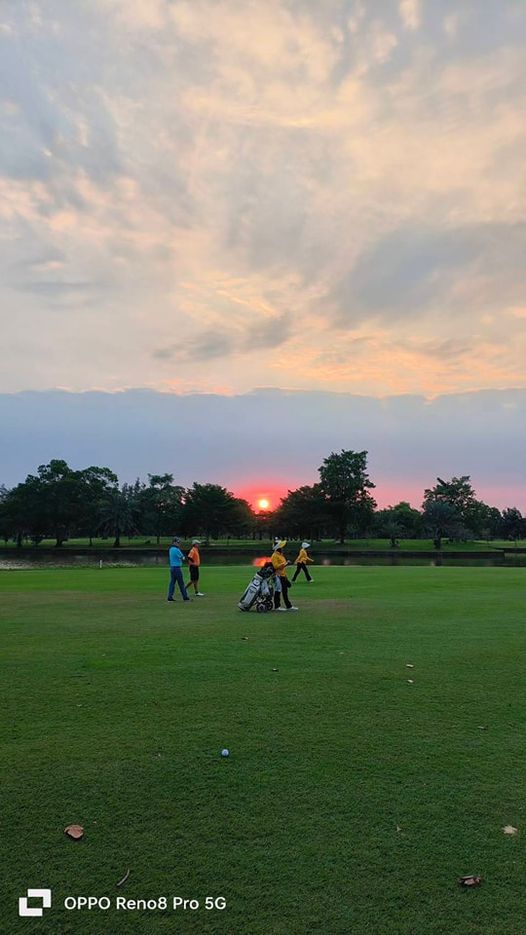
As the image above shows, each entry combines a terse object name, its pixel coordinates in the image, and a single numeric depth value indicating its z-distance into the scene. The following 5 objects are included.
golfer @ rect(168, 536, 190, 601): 17.09
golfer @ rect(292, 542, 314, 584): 24.30
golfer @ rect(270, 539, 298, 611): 15.18
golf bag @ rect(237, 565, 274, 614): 15.03
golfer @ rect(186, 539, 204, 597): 18.97
